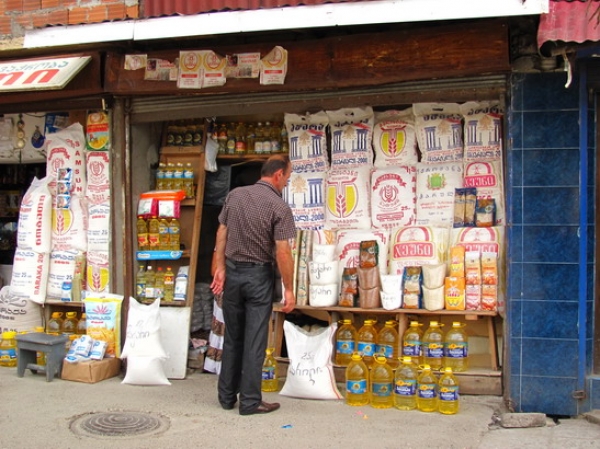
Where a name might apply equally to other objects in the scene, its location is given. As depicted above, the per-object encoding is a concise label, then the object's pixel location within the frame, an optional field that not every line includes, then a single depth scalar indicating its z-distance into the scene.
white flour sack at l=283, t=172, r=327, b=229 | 6.36
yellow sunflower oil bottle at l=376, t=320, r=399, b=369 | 5.74
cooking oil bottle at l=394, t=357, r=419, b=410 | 5.22
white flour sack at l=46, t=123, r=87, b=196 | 6.86
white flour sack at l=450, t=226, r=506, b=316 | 5.50
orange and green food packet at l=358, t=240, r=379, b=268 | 5.89
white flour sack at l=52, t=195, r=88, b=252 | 6.88
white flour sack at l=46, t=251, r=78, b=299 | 6.88
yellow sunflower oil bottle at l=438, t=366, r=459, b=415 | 5.09
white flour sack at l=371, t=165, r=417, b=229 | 6.09
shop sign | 5.87
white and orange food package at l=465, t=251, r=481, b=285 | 5.51
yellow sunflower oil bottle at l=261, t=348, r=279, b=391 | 5.77
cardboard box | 6.03
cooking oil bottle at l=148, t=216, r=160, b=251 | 6.61
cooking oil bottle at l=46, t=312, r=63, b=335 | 6.92
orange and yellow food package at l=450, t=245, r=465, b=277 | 5.57
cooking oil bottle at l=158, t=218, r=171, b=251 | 6.58
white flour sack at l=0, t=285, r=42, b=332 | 6.92
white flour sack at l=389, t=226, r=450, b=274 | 5.80
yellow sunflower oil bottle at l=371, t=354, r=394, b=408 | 5.34
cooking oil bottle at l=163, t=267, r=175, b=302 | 6.57
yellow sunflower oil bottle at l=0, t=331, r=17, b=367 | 6.66
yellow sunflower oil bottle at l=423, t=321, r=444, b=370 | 5.55
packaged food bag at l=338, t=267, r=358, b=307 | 5.85
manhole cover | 4.82
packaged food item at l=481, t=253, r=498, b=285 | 5.45
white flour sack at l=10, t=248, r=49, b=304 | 6.85
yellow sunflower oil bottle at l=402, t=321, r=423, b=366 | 5.56
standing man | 5.02
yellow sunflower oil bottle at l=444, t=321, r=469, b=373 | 5.54
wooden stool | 6.06
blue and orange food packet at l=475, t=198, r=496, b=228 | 5.73
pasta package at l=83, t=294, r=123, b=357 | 6.28
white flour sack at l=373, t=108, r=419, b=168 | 6.11
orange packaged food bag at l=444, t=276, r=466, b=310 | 5.52
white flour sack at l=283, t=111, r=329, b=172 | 6.35
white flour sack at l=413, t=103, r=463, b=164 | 5.92
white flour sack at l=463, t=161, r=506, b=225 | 5.74
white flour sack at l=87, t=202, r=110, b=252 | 6.66
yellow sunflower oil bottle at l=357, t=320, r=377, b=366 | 5.78
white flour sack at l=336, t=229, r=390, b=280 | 6.03
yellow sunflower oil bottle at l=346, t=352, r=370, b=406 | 5.33
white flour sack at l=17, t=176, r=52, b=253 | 6.83
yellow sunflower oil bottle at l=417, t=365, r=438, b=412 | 5.16
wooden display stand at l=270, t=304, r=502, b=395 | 5.46
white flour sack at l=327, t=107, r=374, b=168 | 6.21
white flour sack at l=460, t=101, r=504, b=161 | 5.74
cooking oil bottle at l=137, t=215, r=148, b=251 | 6.65
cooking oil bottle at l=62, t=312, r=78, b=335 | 6.89
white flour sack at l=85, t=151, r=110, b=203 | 6.67
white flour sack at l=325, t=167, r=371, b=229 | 6.21
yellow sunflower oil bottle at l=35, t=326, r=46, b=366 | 6.41
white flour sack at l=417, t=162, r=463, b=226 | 5.94
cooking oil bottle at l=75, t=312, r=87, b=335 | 6.81
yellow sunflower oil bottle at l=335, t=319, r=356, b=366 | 5.88
